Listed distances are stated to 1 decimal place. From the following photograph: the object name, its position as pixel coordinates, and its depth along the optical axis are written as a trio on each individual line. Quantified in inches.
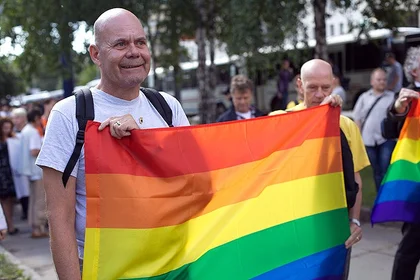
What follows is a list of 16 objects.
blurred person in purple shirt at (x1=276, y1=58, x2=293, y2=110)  745.4
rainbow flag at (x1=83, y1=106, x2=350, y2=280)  101.0
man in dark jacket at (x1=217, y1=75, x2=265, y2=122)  259.4
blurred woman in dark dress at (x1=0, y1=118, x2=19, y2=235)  370.9
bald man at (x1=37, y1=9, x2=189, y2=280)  97.7
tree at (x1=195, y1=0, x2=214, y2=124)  586.9
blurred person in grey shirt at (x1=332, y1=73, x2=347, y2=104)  399.1
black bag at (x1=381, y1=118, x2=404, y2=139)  173.9
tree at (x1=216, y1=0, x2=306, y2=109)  447.8
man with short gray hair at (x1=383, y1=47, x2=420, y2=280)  162.5
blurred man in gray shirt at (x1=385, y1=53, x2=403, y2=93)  317.1
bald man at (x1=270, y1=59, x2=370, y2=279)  138.6
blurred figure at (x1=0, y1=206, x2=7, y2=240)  157.7
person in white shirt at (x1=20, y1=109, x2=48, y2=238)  355.6
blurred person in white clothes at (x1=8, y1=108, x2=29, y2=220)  373.4
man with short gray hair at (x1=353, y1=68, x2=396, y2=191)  305.3
